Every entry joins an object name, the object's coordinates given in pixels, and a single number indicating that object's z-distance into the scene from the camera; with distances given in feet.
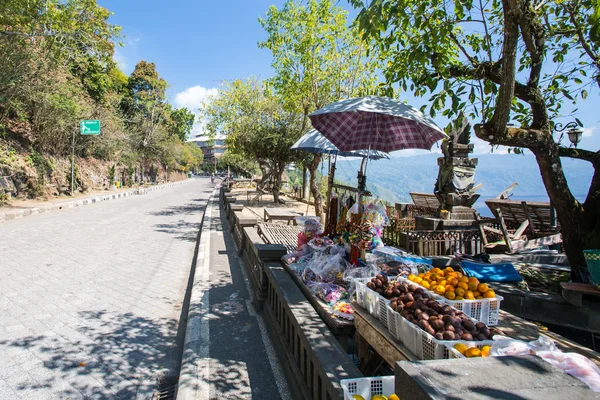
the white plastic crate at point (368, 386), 6.49
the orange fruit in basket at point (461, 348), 6.40
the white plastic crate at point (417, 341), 6.51
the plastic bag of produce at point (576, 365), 5.61
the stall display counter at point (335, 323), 10.08
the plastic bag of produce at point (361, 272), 12.65
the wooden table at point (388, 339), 7.76
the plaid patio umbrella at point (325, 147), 20.45
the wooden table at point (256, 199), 70.44
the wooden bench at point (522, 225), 23.48
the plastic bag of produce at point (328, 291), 11.75
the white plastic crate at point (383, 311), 8.62
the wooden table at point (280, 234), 24.65
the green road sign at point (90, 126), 71.10
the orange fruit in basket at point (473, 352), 6.31
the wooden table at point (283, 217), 37.05
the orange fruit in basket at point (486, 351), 6.46
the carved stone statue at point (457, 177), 28.43
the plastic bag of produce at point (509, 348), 6.34
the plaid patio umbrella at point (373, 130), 15.70
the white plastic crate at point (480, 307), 8.82
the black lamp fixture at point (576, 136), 28.54
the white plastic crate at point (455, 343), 6.21
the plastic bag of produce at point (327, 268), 13.62
